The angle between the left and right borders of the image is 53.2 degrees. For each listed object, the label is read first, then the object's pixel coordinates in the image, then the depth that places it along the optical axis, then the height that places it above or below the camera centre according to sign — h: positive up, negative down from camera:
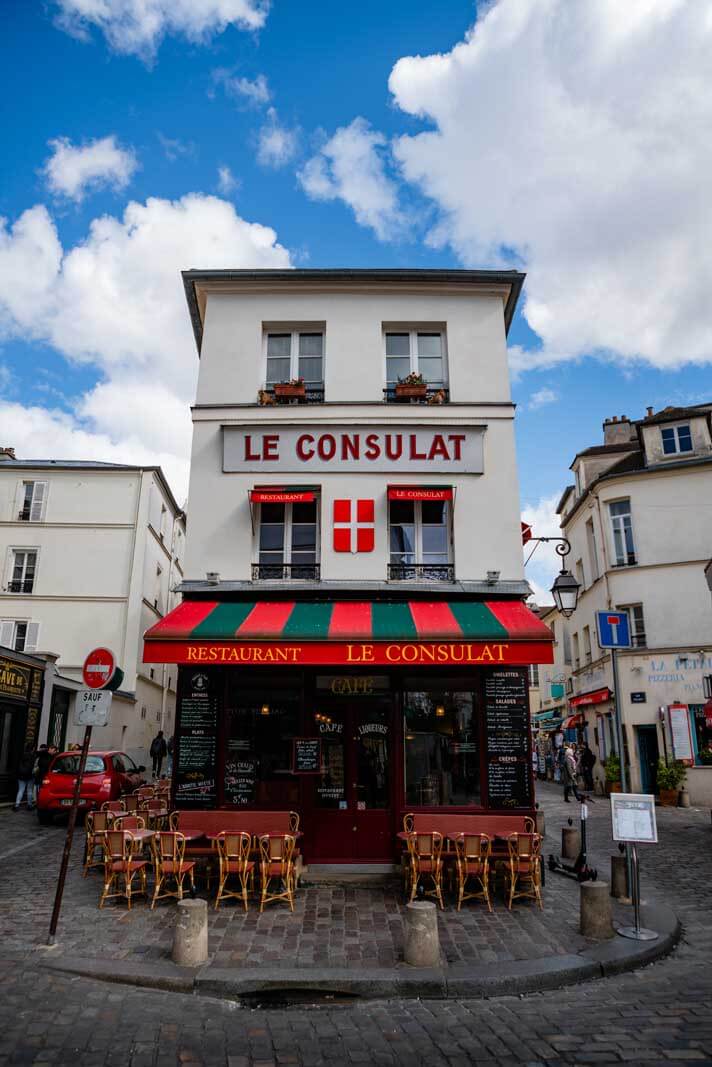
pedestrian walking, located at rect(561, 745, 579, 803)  21.97 -0.75
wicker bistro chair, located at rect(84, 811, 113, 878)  10.20 -1.16
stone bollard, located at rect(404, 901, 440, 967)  6.73 -1.74
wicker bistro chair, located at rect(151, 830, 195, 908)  8.77 -1.39
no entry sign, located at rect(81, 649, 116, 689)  8.10 +0.83
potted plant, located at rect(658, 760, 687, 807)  20.69 -1.02
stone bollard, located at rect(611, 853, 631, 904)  9.20 -1.66
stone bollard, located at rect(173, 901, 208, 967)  6.70 -1.74
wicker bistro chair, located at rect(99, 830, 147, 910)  8.83 -1.38
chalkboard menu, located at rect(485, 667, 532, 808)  10.57 +0.12
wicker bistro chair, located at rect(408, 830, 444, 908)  8.92 -1.34
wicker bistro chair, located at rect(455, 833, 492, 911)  8.89 -1.41
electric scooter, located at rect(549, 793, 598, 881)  9.47 -1.67
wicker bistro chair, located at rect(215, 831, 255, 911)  8.73 -1.36
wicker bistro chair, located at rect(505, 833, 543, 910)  8.82 -1.38
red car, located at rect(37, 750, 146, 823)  15.16 -0.80
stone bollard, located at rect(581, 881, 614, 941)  7.61 -1.71
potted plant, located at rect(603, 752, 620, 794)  22.42 -0.78
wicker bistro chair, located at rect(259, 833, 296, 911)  8.80 -1.39
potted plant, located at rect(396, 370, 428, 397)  12.60 +6.10
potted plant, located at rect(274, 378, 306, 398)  12.64 +6.08
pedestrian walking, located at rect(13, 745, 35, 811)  17.33 -0.84
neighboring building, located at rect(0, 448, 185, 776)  26.17 +6.51
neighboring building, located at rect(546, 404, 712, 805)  21.77 +5.09
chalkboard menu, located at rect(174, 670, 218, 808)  10.66 +0.02
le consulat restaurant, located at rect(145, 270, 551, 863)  10.54 +2.93
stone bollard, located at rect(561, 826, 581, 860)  11.75 -1.58
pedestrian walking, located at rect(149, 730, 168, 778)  24.95 -0.20
